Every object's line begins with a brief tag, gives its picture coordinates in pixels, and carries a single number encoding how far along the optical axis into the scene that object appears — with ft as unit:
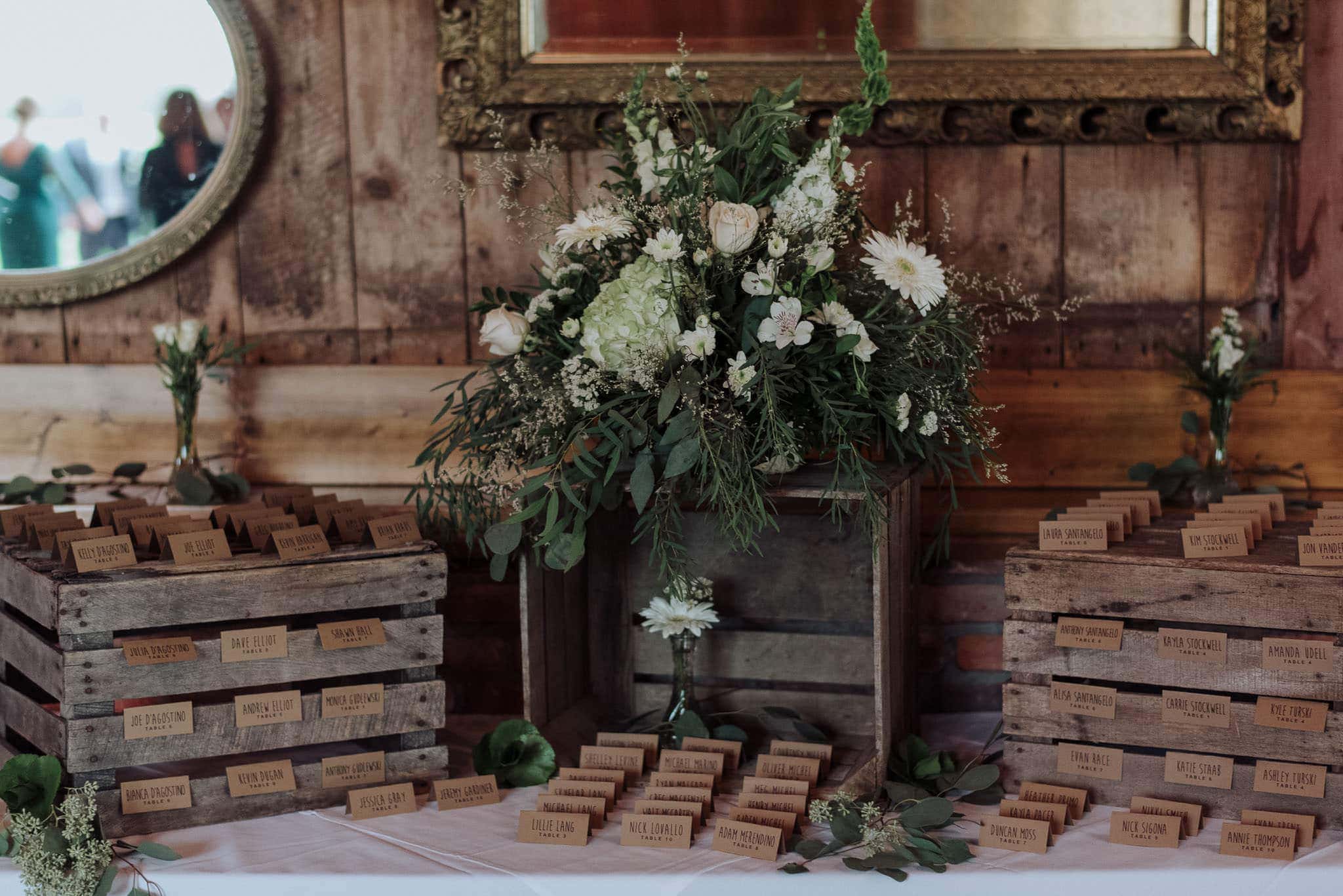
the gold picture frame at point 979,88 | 14.33
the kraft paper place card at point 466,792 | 12.69
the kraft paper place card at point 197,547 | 12.56
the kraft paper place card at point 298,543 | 12.70
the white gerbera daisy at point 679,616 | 13.22
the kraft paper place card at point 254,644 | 12.52
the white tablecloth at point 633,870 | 11.88
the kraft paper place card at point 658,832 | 12.21
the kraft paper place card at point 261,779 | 12.59
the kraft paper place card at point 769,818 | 12.24
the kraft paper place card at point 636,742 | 13.15
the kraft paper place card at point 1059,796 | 12.48
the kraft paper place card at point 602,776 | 12.78
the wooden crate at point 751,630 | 13.48
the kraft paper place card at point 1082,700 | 12.47
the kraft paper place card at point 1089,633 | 12.42
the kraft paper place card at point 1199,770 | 12.32
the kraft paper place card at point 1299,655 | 12.13
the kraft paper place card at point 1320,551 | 12.14
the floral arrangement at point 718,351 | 12.43
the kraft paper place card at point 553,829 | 12.25
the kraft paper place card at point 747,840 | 12.08
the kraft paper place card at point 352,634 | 12.65
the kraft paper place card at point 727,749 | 13.07
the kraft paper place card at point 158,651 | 12.38
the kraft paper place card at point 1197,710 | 12.29
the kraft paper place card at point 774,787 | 12.55
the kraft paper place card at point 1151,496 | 13.17
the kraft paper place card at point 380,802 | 12.61
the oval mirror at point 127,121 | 14.75
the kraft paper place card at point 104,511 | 13.08
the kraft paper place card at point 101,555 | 12.43
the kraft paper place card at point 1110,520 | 12.68
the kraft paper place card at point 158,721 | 12.40
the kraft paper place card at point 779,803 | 12.44
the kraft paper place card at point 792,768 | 12.77
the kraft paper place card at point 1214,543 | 12.35
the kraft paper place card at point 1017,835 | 12.14
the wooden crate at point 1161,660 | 12.18
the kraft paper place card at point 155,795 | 12.40
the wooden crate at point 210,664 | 12.36
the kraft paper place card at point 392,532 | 12.87
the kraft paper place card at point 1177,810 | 12.28
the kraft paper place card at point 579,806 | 12.44
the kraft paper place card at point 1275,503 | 13.06
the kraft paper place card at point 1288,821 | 12.11
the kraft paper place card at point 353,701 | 12.71
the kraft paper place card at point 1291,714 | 12.17
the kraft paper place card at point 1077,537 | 12.52
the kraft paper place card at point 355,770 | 12.74
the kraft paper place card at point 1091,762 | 12.51
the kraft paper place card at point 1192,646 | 12.27
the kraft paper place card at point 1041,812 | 12.33
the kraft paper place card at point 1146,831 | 12.15
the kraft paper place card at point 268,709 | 12.57
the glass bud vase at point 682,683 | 13.43
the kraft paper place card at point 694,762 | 12.88
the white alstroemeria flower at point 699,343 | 12.38
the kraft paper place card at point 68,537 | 12.57
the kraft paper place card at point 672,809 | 12.38
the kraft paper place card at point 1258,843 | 11.97
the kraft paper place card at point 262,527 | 12.84
